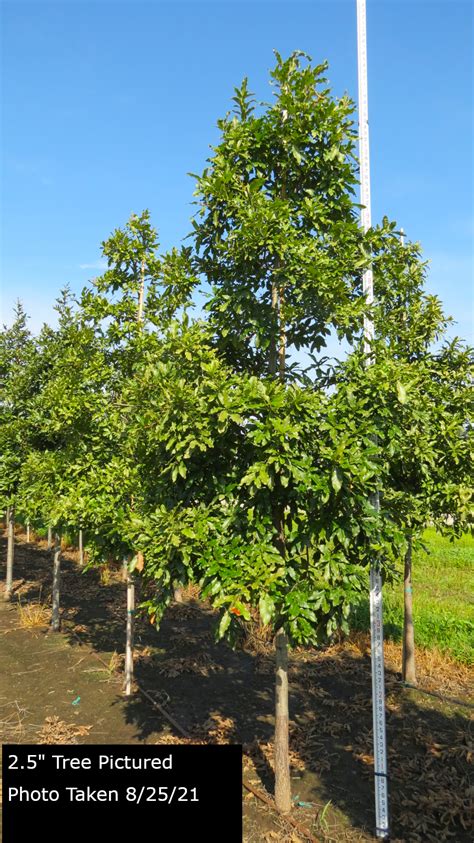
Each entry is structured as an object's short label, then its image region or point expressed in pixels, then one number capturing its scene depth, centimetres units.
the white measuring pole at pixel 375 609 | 558
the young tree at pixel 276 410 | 495
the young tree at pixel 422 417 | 612
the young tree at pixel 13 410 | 1259
